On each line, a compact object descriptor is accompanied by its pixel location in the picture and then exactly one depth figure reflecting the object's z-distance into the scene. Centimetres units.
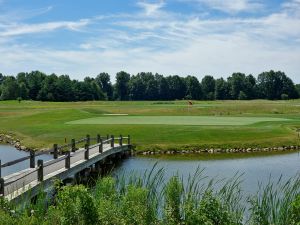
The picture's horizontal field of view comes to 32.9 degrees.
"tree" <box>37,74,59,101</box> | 15914
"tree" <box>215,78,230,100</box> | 19162
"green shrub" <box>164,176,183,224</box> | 1345
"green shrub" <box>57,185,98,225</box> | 1238
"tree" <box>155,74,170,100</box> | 19950
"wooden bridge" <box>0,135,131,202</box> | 2025
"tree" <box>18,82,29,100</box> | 15825
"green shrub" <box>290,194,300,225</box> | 1160
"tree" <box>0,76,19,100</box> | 15738
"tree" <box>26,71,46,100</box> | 16375
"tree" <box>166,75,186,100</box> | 19614
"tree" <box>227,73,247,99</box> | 18838
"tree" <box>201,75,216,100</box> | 19585
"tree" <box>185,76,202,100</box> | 19125
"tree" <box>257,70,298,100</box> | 19500
